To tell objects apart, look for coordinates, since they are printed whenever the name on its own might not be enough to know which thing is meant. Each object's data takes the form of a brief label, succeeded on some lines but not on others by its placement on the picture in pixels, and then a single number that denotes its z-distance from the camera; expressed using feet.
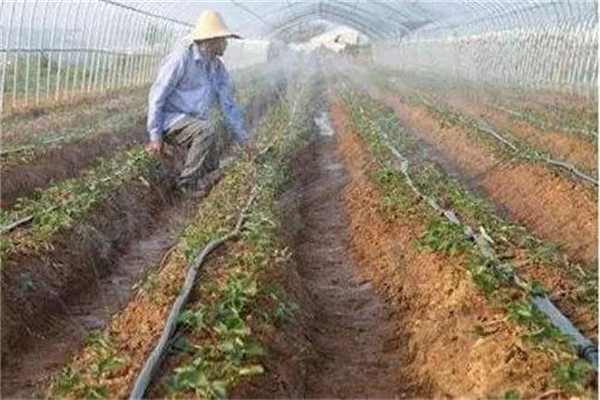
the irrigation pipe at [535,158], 34.49
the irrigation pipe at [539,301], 15.69
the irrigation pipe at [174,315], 15.10
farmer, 33.14
